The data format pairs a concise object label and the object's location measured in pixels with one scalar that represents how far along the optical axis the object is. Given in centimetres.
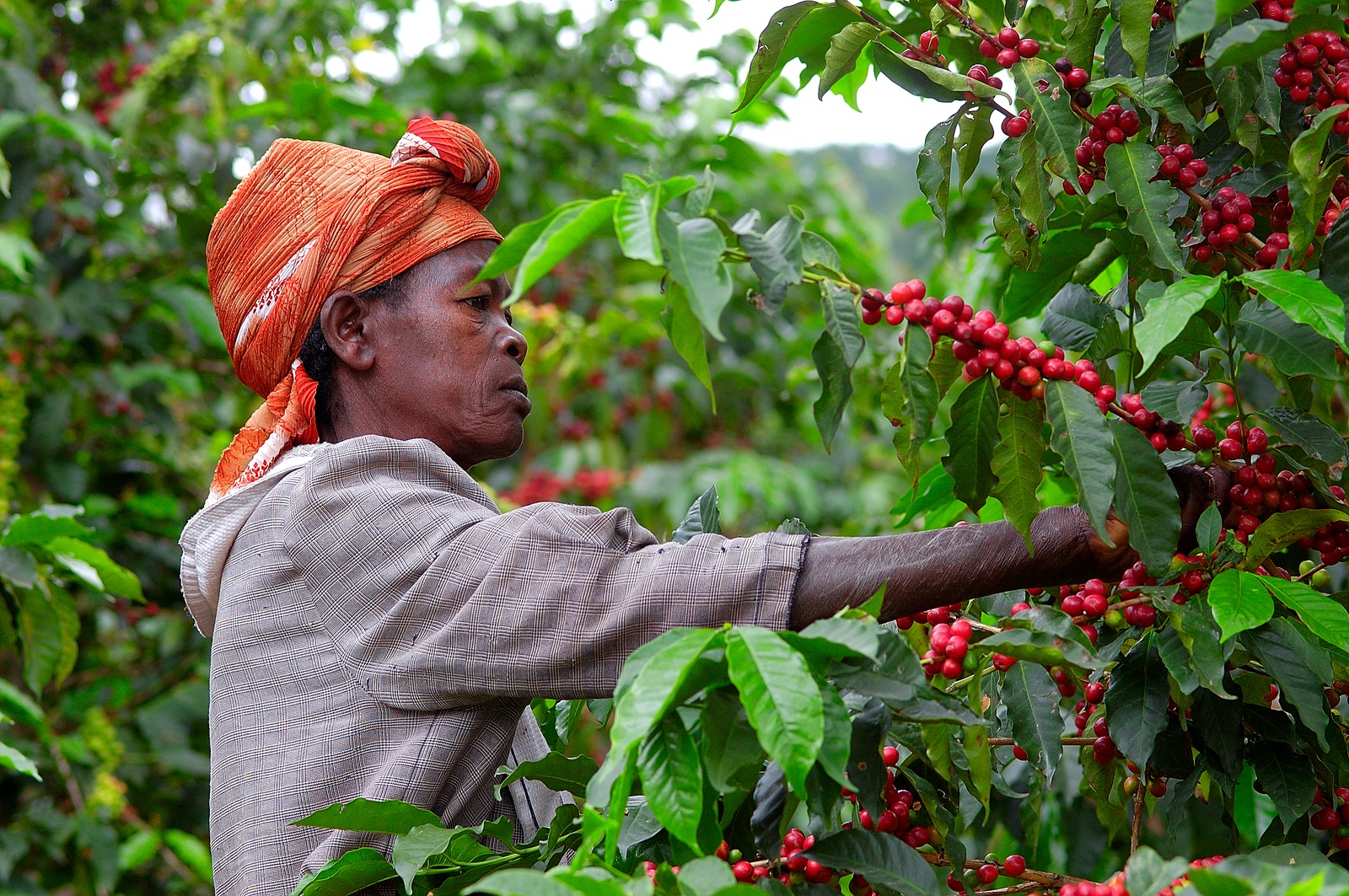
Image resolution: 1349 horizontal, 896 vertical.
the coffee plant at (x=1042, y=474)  192
